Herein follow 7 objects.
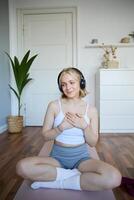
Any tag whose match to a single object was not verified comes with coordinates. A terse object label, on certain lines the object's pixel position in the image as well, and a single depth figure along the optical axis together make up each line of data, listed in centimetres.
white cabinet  404
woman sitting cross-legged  146
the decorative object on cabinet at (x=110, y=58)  429
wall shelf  445
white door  465
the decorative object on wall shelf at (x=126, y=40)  444
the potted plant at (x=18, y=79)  420
